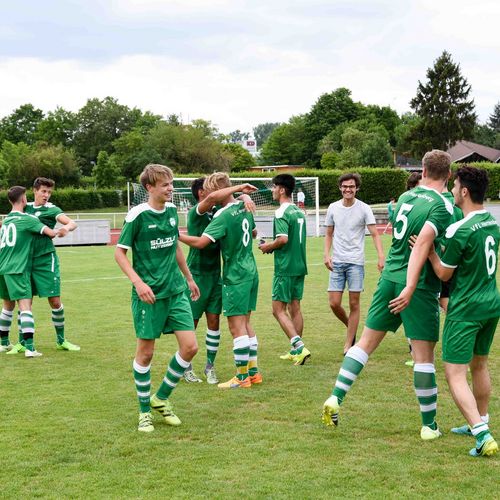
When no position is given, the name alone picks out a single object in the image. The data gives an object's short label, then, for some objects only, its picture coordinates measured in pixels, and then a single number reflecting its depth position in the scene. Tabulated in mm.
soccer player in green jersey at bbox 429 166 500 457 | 5230
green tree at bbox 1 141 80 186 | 65688
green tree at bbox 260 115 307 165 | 108438
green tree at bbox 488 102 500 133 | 129500
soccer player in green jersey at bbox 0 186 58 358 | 9148
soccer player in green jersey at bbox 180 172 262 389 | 7343
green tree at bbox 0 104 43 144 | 100625
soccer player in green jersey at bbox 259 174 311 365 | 8570
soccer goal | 32781
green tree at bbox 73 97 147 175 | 98688
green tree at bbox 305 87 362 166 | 100625
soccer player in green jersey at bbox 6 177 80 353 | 9336
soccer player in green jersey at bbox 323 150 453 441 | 5477
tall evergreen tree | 82688
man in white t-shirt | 9094
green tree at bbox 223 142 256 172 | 91250
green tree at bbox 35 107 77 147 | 95750
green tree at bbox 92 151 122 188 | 65188
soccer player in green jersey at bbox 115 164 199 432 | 6031
